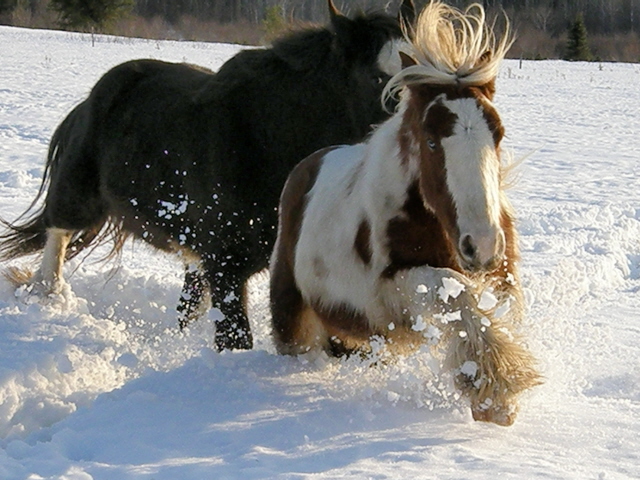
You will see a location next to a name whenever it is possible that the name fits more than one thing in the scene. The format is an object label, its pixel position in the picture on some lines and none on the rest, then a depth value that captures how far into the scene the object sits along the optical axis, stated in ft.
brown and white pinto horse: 20.25
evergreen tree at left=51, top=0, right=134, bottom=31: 243.81
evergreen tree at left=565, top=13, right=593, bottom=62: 275.39
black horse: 32.55
